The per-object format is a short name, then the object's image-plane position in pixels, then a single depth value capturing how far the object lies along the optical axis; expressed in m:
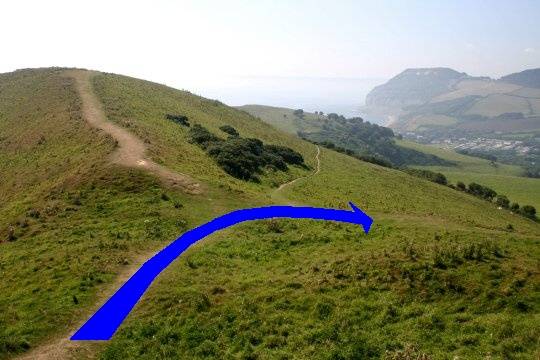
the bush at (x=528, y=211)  78.91
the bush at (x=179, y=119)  74.62
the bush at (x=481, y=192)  93.38
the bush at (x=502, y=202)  84.75
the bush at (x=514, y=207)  82.85
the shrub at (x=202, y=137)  60.82
